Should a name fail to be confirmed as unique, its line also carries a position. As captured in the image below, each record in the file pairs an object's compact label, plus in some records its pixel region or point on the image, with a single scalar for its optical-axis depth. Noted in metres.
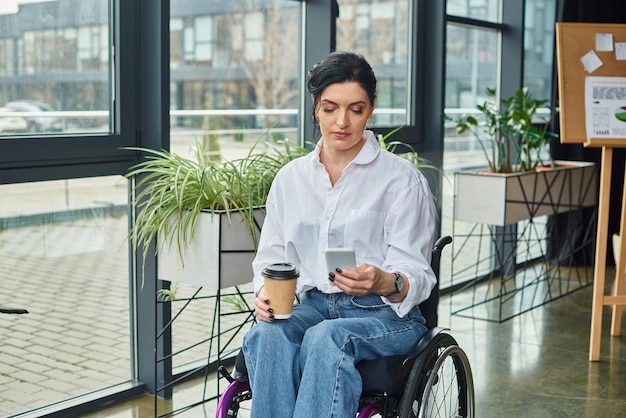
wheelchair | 2.08
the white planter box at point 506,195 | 4.43
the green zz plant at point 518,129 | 4.65
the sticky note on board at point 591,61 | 3.92
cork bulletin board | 3.89
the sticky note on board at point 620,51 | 3.92
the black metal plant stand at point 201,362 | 3.13
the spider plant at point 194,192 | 2.79
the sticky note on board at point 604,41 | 3.93
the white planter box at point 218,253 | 2.77
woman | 2.07
